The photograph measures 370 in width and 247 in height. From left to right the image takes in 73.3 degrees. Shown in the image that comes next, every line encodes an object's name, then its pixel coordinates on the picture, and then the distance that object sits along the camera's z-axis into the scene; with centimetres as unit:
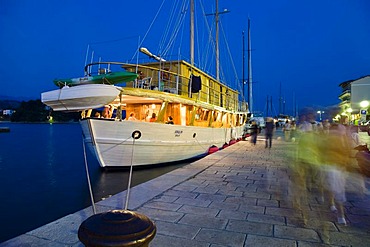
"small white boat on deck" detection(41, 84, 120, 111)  788
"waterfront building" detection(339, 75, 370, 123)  3978
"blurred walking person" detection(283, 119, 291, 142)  1944
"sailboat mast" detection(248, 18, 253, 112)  3333
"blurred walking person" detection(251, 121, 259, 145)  1642
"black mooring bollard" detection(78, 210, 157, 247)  155
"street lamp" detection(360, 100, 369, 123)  2195
